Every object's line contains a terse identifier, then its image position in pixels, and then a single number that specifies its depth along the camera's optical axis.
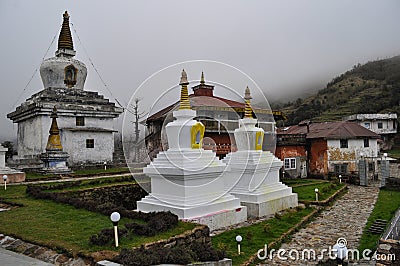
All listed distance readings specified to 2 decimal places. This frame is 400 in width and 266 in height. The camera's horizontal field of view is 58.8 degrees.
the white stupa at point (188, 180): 11.80
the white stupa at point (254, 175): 14.79
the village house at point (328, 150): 27.58
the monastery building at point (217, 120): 19.86
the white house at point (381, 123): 46.41
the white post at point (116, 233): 7.26
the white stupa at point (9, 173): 16.72
